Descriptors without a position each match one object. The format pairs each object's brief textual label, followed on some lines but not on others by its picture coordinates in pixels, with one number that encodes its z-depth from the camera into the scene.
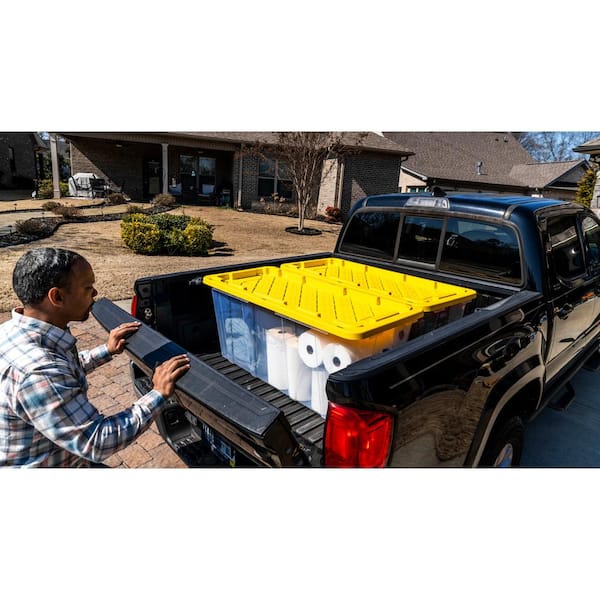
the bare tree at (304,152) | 15.56
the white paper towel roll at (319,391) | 2.32
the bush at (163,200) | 17.16
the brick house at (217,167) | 18.16
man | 1.59
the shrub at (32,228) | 10.39
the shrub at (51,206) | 13.50
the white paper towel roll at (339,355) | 2.12
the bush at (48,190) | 17.88
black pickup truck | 1.67
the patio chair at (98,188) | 17.77
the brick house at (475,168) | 22.48
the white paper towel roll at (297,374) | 2.43
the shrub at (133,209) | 14.92
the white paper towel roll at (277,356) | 2.50
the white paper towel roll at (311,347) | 2.26
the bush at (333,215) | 18.91
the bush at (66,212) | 13.27
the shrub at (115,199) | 17.20
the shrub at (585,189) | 15.79
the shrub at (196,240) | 10.41
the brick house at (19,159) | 23.28
